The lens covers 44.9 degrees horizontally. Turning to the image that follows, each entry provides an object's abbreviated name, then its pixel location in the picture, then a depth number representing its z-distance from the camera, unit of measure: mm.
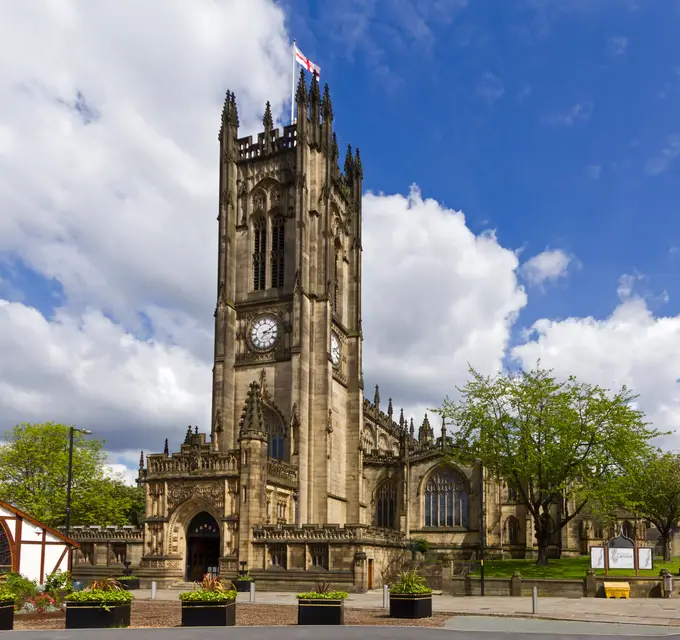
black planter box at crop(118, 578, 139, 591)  41919
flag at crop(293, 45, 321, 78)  69562
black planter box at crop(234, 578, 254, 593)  42031
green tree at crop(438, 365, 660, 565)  48619
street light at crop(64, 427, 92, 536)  43325
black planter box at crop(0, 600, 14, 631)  22047
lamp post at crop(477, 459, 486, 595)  60444
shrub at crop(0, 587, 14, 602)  22125
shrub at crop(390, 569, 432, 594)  26000
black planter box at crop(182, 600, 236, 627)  22641
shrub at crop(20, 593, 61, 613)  26938
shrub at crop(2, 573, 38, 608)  26703
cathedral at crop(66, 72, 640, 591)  50000
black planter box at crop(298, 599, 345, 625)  23531
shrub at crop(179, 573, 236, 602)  22820
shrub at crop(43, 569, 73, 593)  30172
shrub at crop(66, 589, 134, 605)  22203
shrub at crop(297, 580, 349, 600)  23703
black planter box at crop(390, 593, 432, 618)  25719
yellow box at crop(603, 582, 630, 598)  37594
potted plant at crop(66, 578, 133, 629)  21984
